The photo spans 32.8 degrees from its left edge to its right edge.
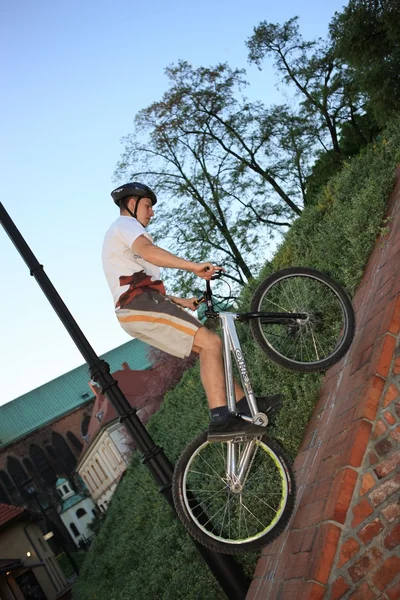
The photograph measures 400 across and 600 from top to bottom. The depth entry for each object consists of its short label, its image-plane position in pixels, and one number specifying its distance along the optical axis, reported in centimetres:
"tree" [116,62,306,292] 3225
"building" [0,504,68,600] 3750
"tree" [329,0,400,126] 2084
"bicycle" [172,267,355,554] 468
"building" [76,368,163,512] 5572
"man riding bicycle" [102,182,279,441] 467
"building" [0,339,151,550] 7912
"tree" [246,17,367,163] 3039
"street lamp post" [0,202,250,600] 543
